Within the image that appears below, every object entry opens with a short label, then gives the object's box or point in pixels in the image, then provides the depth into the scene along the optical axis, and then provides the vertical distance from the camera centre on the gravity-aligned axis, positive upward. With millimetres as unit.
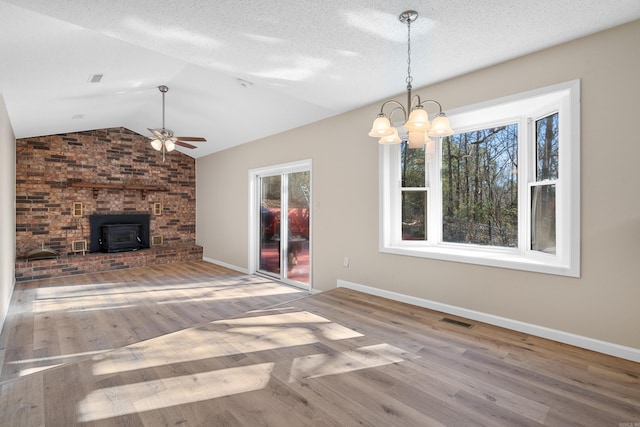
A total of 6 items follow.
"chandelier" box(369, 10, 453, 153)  2047 +558
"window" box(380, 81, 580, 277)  2670 +239
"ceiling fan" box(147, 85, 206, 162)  4605 +1034
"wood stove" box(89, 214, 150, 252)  6883 -450
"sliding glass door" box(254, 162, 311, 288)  5320 -243
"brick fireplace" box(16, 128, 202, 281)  6137 +303
